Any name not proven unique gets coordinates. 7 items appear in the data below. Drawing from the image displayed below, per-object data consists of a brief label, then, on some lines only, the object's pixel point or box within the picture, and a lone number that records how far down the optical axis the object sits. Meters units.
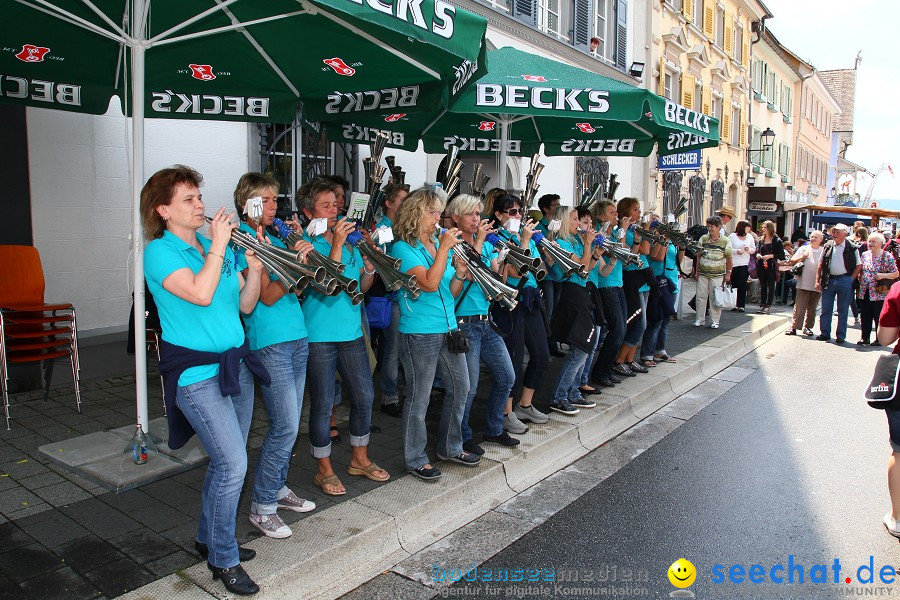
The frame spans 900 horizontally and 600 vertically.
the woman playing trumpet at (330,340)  3.82
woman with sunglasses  5.09
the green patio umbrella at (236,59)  4.07
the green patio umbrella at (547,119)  5.93
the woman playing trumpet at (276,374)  3.39
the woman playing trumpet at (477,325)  4.52
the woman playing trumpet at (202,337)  2.78
